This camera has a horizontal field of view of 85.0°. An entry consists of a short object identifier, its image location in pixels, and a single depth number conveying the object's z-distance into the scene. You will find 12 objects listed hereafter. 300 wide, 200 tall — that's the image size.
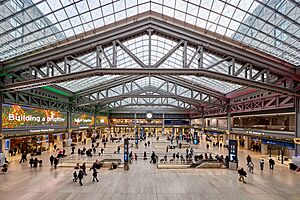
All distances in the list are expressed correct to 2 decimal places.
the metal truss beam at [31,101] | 18.01
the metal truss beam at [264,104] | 18.08
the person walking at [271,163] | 16.91
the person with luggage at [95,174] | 12.99
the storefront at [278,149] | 17.99
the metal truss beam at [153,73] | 14.11
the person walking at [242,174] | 13.10
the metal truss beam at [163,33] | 15.13
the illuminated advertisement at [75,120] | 32.12
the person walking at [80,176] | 12.08
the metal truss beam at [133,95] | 30.74
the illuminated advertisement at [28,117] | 17.56
